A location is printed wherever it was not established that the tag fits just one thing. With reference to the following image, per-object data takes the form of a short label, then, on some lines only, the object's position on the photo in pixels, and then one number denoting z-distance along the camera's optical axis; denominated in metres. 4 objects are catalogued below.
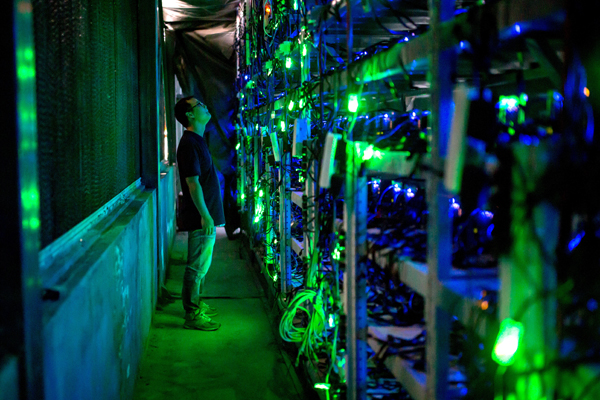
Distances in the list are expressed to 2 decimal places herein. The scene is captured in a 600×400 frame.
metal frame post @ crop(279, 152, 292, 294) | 3.98
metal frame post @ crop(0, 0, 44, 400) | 1.17
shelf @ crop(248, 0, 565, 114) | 1.05
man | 4.22
